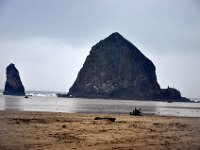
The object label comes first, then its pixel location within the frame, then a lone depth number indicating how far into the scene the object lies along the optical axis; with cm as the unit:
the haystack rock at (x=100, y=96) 19862
